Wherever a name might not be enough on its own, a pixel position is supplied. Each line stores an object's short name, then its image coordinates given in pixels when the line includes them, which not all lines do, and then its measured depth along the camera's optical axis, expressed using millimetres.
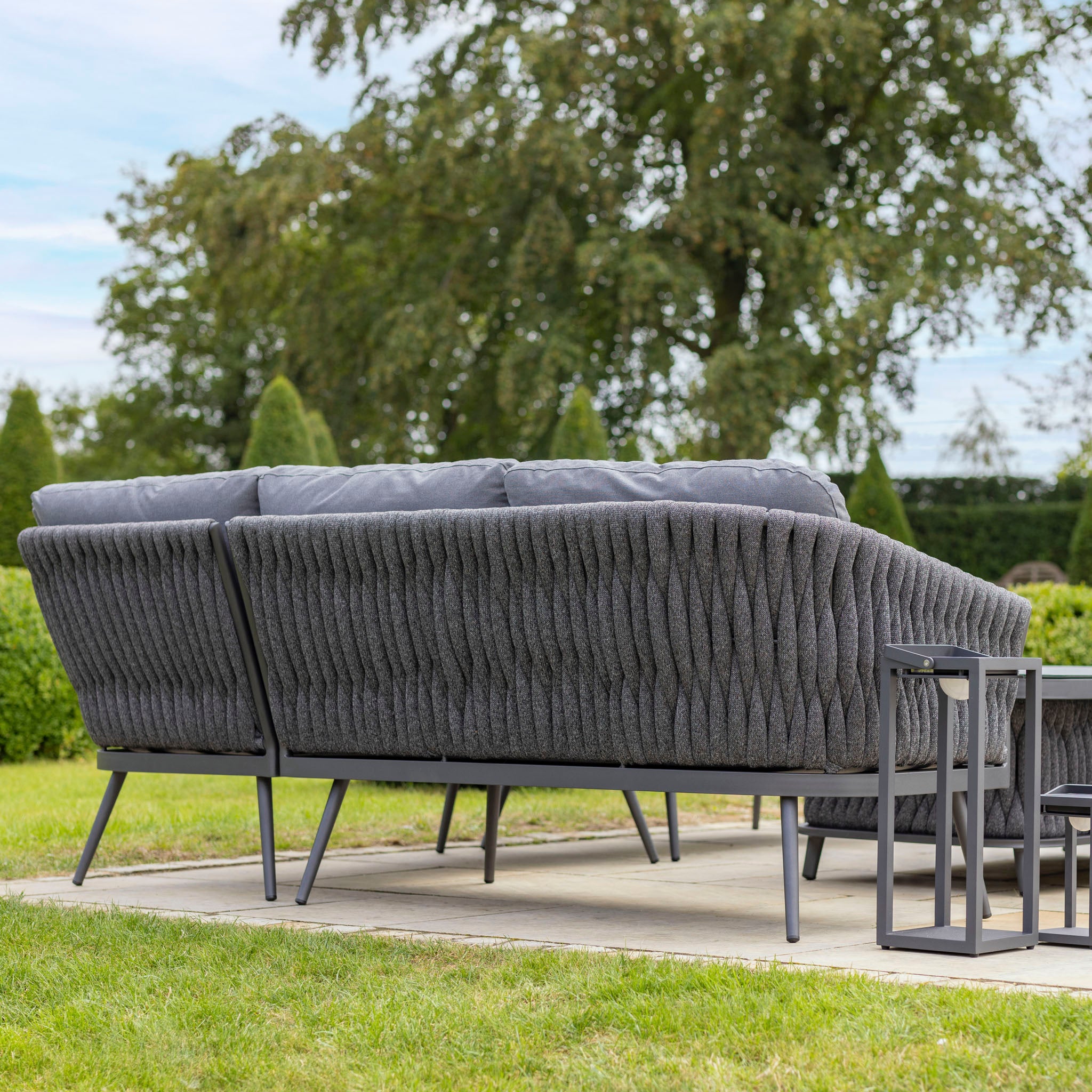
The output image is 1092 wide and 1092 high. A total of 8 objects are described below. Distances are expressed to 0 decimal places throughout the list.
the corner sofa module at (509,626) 3283
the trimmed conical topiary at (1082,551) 12266
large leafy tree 15852
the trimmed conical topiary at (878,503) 14266
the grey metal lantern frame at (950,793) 3111
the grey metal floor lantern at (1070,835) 3156
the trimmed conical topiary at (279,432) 11703
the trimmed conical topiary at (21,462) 12766
